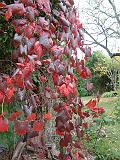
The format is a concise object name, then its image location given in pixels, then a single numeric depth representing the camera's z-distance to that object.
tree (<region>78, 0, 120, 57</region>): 4.44
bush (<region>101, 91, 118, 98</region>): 6.57
